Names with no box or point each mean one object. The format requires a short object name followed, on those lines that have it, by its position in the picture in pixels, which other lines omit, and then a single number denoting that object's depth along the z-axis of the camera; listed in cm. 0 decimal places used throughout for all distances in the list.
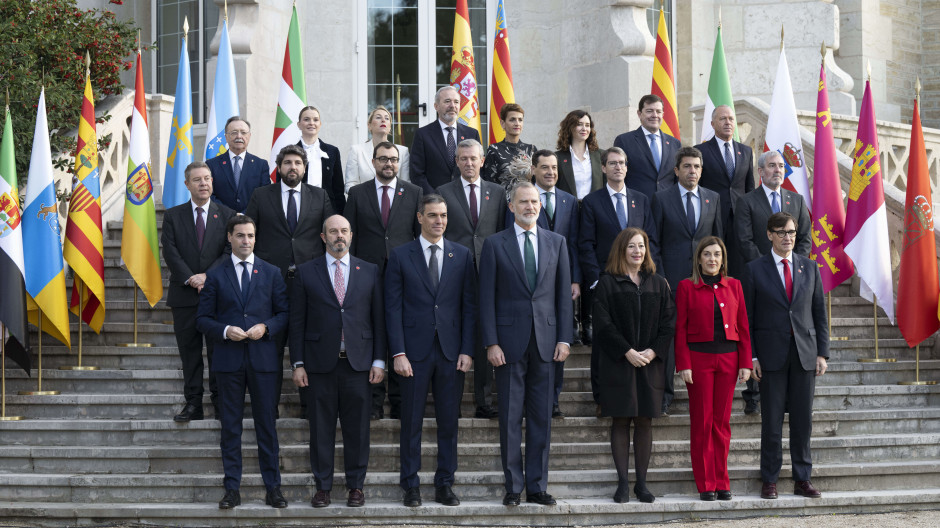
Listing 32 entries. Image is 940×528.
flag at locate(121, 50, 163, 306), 922
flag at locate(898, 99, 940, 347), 911
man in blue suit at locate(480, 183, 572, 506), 709
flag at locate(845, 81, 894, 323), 931
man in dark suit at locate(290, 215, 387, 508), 709
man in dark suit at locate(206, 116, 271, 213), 855
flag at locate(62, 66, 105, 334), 900
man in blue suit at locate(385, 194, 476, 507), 714
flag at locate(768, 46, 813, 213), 1015
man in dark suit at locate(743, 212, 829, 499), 737
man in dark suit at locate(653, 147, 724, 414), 802
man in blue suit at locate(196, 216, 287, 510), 708
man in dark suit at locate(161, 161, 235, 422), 789
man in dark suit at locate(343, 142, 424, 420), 789
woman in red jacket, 726
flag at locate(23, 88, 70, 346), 866
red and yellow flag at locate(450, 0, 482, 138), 1145
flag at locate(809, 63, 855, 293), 955
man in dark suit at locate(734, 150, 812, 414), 819
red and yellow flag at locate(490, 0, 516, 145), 1154
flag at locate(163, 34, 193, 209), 1024
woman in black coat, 718
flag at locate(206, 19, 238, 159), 1078
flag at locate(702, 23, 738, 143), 1126
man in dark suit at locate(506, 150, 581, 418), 794
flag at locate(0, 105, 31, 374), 834
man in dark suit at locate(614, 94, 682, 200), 874
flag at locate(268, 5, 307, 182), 1091
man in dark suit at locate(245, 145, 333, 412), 795
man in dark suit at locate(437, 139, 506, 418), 786
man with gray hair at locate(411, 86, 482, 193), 873
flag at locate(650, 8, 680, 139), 1141
